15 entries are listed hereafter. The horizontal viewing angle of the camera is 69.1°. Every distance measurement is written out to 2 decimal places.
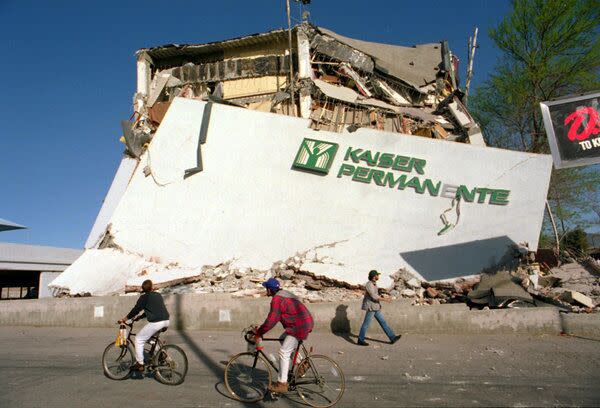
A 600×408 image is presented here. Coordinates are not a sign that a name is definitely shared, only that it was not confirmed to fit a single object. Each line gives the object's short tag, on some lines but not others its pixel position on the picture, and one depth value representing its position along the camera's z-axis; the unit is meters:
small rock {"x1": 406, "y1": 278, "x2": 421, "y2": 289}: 12.61
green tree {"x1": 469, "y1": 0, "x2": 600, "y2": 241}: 21.52
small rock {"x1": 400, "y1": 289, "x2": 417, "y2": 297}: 12.27
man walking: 8.78
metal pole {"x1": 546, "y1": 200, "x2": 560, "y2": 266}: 16.69
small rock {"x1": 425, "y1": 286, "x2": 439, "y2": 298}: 12.16
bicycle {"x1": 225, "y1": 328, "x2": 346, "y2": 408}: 5.32
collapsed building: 12.97
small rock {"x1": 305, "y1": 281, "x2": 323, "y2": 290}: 12.70
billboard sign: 10.16
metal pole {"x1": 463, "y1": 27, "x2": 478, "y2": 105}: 26.97
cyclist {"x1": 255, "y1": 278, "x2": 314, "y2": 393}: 5.25
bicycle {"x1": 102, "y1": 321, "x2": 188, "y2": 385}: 6.10
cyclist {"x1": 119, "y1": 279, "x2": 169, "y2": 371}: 6.13
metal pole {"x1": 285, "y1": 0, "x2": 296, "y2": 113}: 19.05
